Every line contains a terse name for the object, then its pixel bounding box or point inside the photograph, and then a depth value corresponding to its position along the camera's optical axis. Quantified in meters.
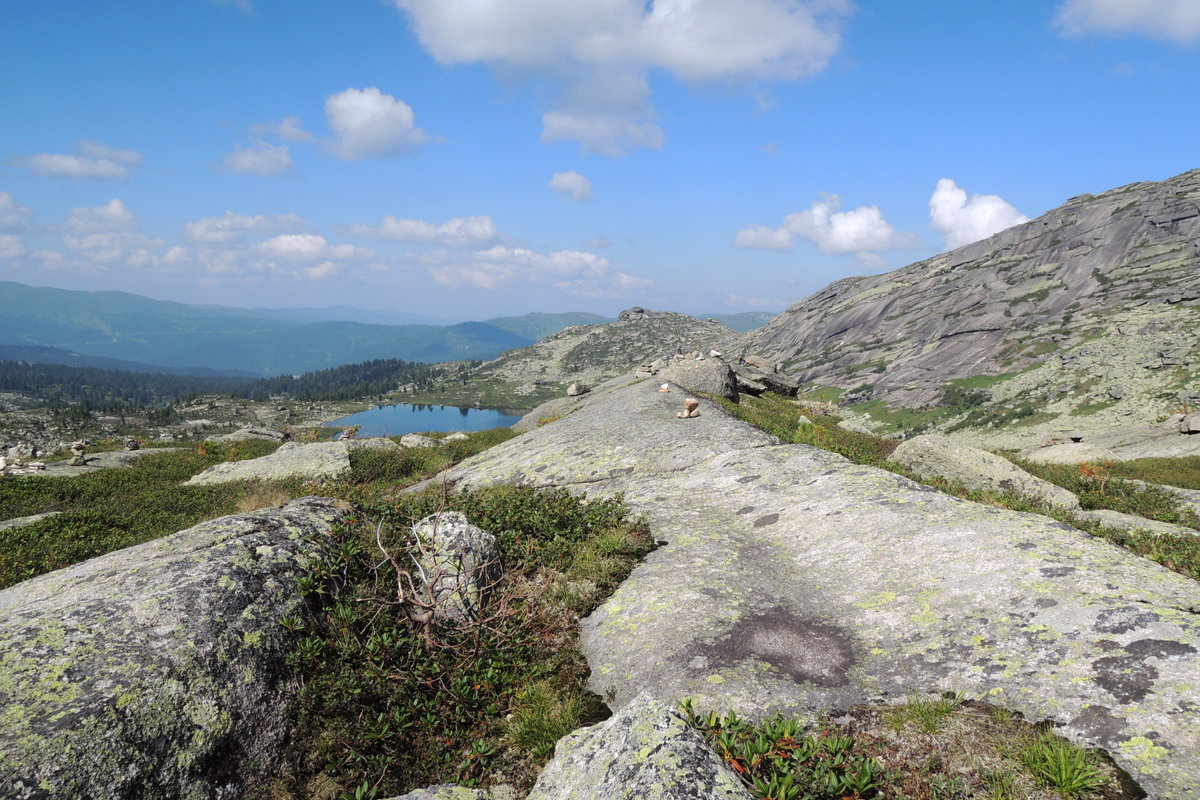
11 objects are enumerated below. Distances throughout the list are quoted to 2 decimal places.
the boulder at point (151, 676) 4.89
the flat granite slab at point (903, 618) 5.36
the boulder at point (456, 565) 8.45
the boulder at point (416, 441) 29.20
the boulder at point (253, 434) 42.42
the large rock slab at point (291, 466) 20.83
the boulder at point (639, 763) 4.54
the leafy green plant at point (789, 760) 4.74
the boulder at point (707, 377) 31.59
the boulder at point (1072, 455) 26.36
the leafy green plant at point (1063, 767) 4.49
